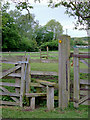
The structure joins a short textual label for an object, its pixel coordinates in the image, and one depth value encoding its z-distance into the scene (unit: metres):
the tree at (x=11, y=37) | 33.31
